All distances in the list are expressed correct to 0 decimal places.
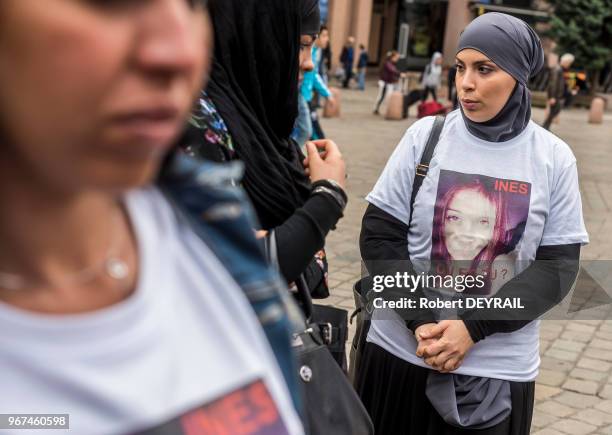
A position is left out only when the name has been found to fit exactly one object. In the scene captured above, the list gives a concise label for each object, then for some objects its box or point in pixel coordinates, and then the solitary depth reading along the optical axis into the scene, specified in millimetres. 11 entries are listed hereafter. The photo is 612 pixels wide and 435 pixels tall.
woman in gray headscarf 2682
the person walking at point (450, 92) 21192
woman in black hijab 1914
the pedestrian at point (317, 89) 4810
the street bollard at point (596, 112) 20422
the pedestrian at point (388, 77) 19719
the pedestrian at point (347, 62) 26422
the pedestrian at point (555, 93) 17219
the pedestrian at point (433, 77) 21391
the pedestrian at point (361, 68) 26156
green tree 27703
